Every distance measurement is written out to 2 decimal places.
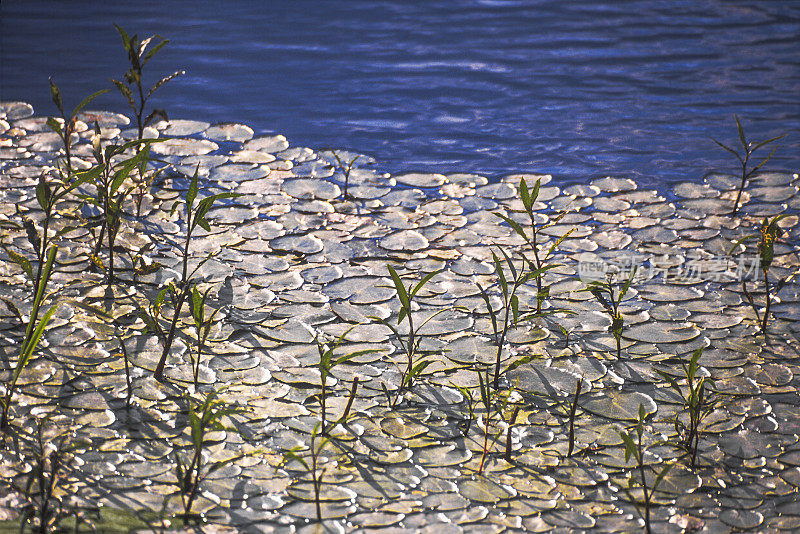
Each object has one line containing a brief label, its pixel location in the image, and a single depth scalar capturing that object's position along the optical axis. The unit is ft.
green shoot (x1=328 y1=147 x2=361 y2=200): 21.84
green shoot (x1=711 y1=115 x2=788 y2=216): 20.48
